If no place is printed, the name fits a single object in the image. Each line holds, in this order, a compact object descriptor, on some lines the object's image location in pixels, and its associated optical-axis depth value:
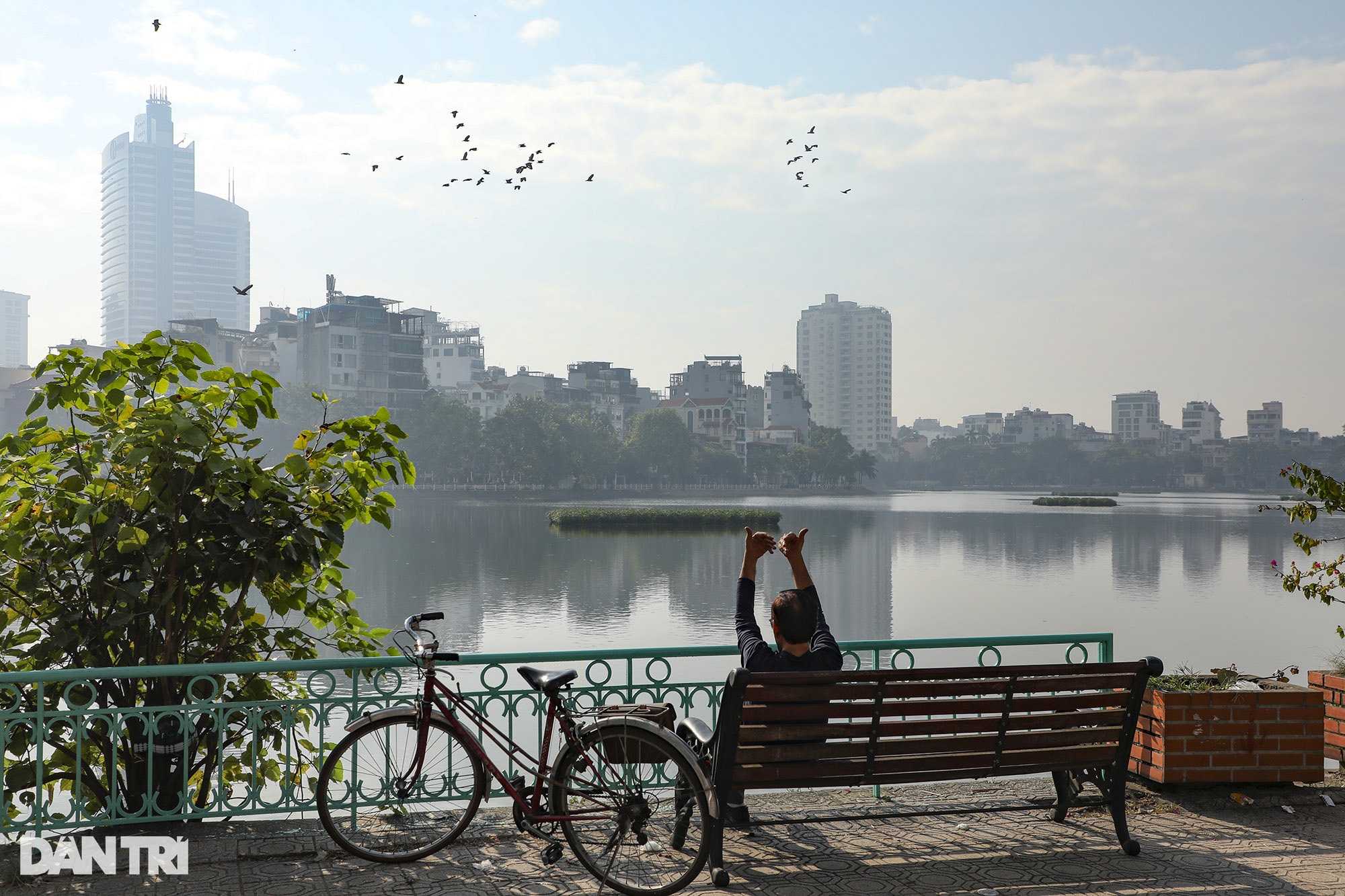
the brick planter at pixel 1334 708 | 5.42
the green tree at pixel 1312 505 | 5.42
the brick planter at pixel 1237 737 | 4.68
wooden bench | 3.71
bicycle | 3.76
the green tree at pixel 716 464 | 116.69
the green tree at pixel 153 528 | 4.40
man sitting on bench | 4.08
